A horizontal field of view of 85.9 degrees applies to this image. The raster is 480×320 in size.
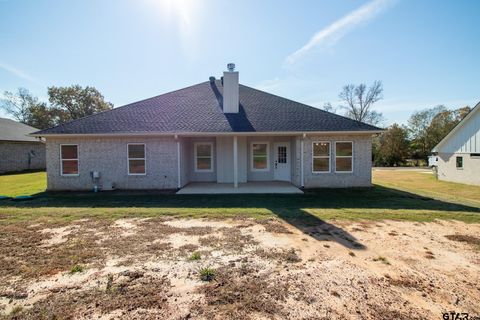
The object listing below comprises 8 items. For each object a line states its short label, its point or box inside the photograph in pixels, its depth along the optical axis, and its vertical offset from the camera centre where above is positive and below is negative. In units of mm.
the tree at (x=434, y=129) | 37500 +3703
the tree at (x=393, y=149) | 36031 +730
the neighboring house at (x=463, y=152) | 15438 +93
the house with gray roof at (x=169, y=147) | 12133 +449
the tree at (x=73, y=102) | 44625 +9923
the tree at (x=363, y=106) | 48344 +9237
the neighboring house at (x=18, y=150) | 22281 +775
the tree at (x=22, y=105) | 47678 +9958
